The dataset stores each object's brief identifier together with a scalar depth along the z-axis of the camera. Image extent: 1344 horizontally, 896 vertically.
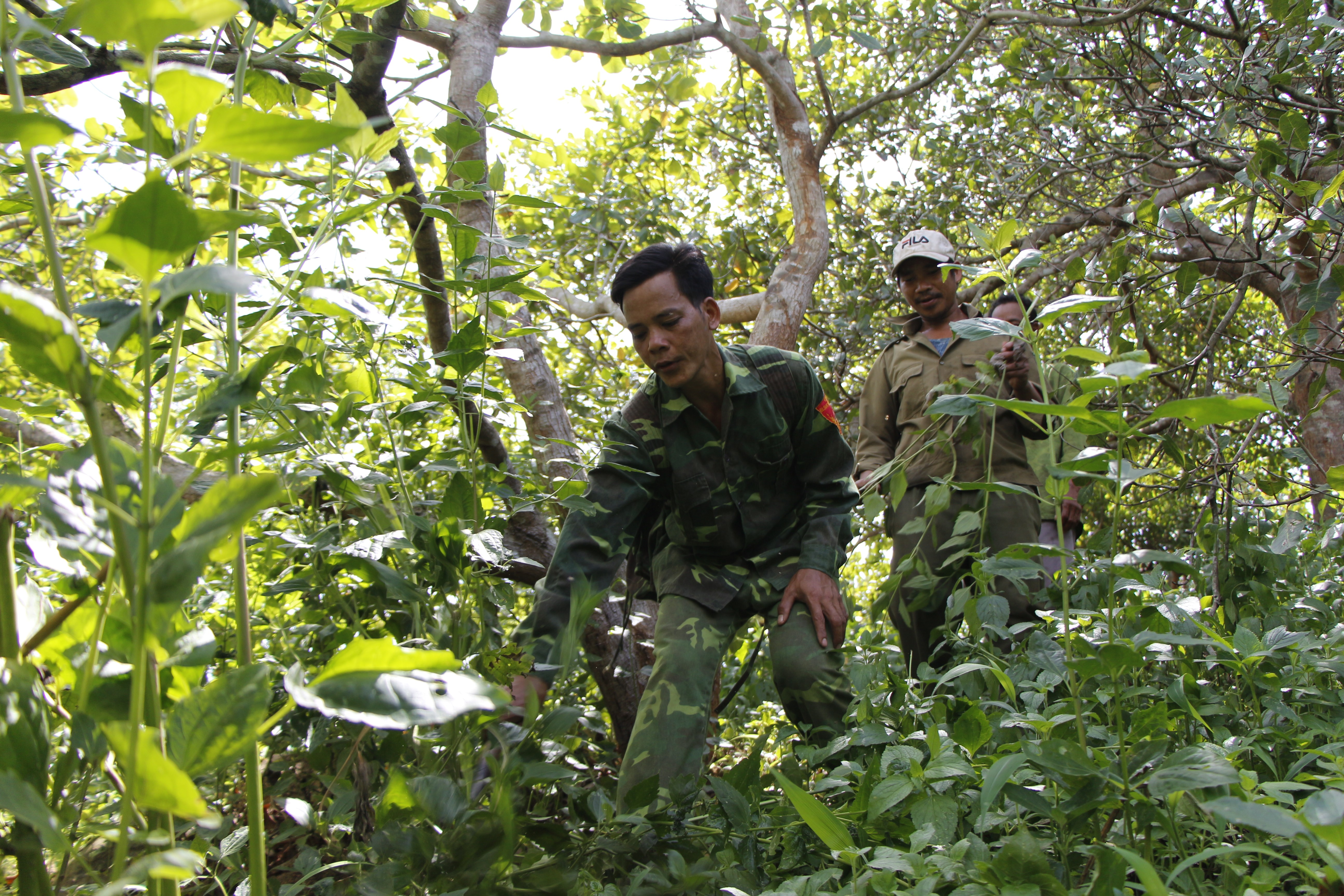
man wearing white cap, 2.66
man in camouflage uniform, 2.03
